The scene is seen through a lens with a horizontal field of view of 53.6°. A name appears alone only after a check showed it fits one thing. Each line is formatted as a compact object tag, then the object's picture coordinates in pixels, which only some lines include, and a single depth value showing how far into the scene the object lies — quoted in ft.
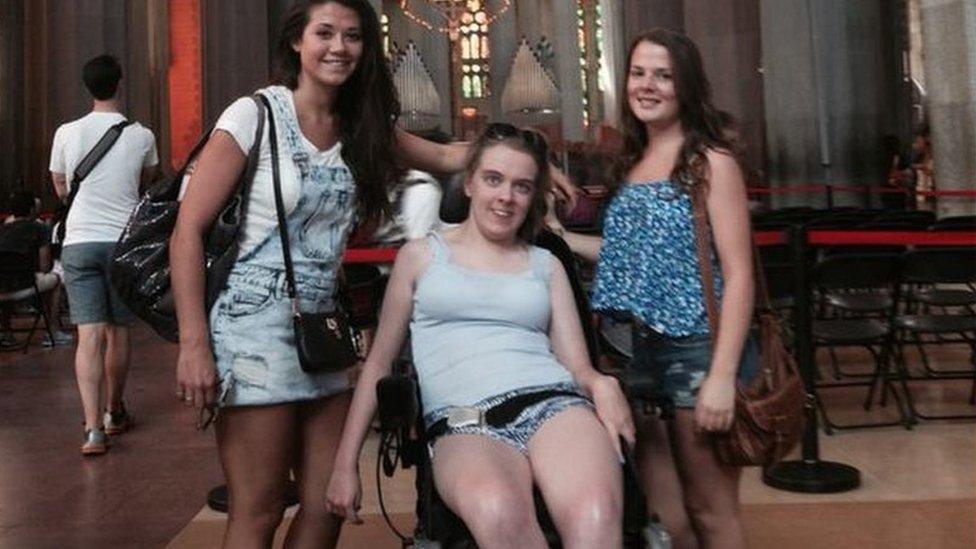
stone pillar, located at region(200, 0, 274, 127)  50.85
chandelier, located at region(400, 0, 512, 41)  109.73
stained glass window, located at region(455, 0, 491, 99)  138.10
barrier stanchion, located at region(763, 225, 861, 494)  14.66
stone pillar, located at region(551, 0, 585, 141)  104.42
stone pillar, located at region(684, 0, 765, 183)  54.65
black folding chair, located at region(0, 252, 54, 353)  32.63
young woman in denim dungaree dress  7.84
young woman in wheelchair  7.66
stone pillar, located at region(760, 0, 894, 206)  49.16
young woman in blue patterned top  8.63
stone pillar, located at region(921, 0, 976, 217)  38.29
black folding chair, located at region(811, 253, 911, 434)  18.53
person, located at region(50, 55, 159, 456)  17.30
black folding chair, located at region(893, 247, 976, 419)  19.48
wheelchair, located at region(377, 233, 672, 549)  7.73
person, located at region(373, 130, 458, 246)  15.15
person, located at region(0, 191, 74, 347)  34.60
